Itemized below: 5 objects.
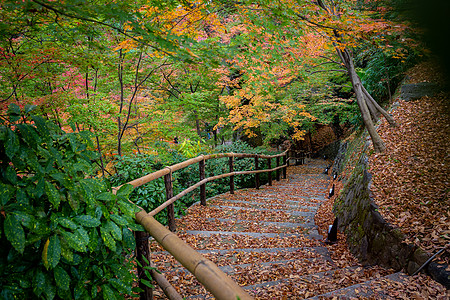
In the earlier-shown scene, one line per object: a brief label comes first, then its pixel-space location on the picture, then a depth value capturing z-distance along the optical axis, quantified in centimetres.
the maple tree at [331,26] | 349
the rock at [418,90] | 603
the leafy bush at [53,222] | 119
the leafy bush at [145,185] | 387
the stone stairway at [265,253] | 256
